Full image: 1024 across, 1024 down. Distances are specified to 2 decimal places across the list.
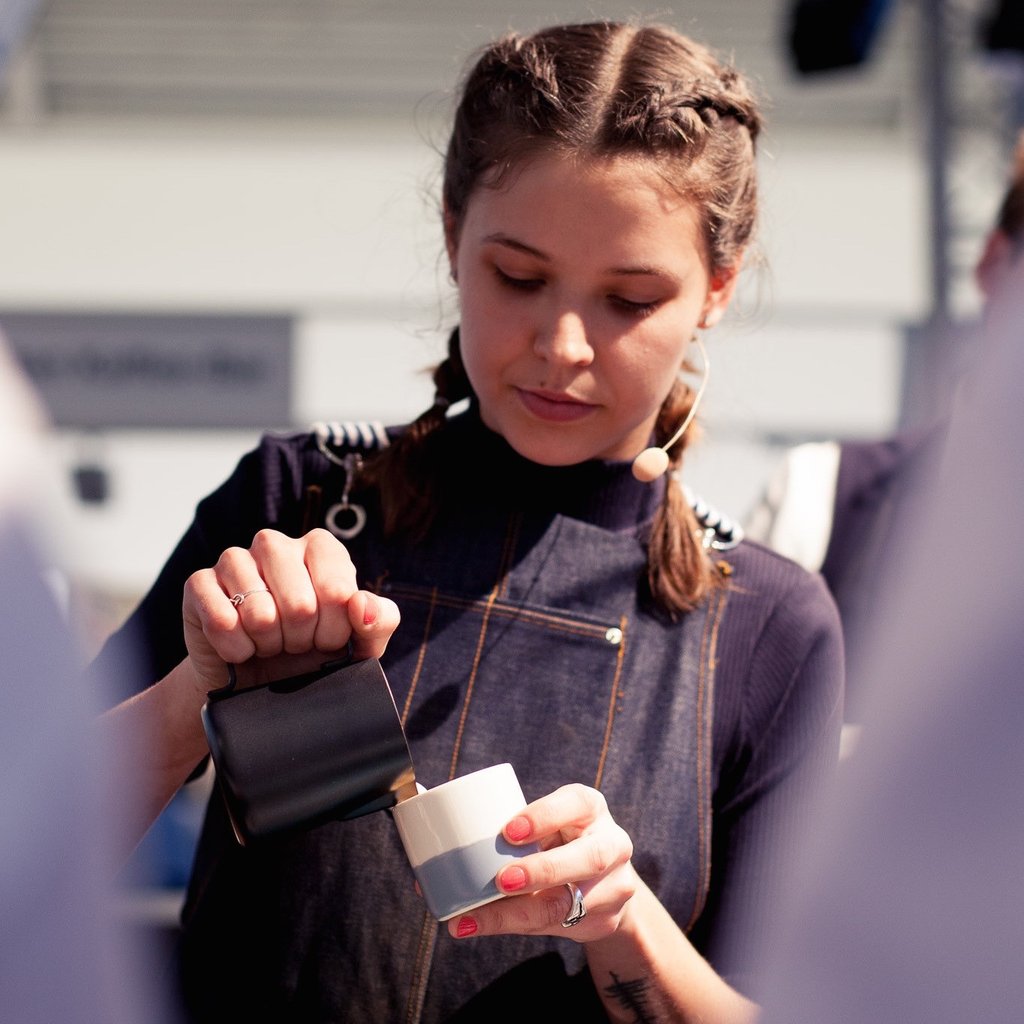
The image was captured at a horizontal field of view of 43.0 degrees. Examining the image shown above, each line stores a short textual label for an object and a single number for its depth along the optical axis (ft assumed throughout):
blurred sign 17.56
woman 3.53
